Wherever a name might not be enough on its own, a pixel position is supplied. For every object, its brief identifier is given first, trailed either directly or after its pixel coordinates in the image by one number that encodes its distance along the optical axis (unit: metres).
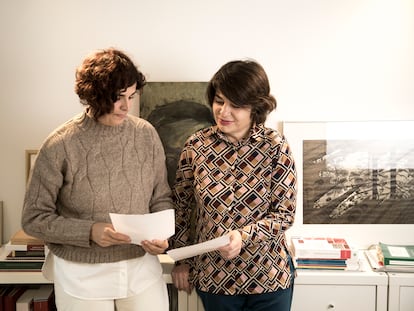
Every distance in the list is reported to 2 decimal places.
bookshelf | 2.27
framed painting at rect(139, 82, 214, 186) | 2.46
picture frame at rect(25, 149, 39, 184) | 2.52
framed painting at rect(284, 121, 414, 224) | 2.52
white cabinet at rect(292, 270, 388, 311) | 2.28
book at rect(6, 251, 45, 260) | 2.31
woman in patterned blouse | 1.86
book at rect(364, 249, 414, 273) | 2.29
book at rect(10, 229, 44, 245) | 2.32
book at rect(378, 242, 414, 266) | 2.29
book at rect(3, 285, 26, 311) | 2.38
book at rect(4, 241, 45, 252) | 2.32
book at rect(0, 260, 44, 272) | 2.30
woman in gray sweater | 1.70
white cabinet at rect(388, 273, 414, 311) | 2.26
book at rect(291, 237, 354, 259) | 2.32
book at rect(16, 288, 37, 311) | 2.36
